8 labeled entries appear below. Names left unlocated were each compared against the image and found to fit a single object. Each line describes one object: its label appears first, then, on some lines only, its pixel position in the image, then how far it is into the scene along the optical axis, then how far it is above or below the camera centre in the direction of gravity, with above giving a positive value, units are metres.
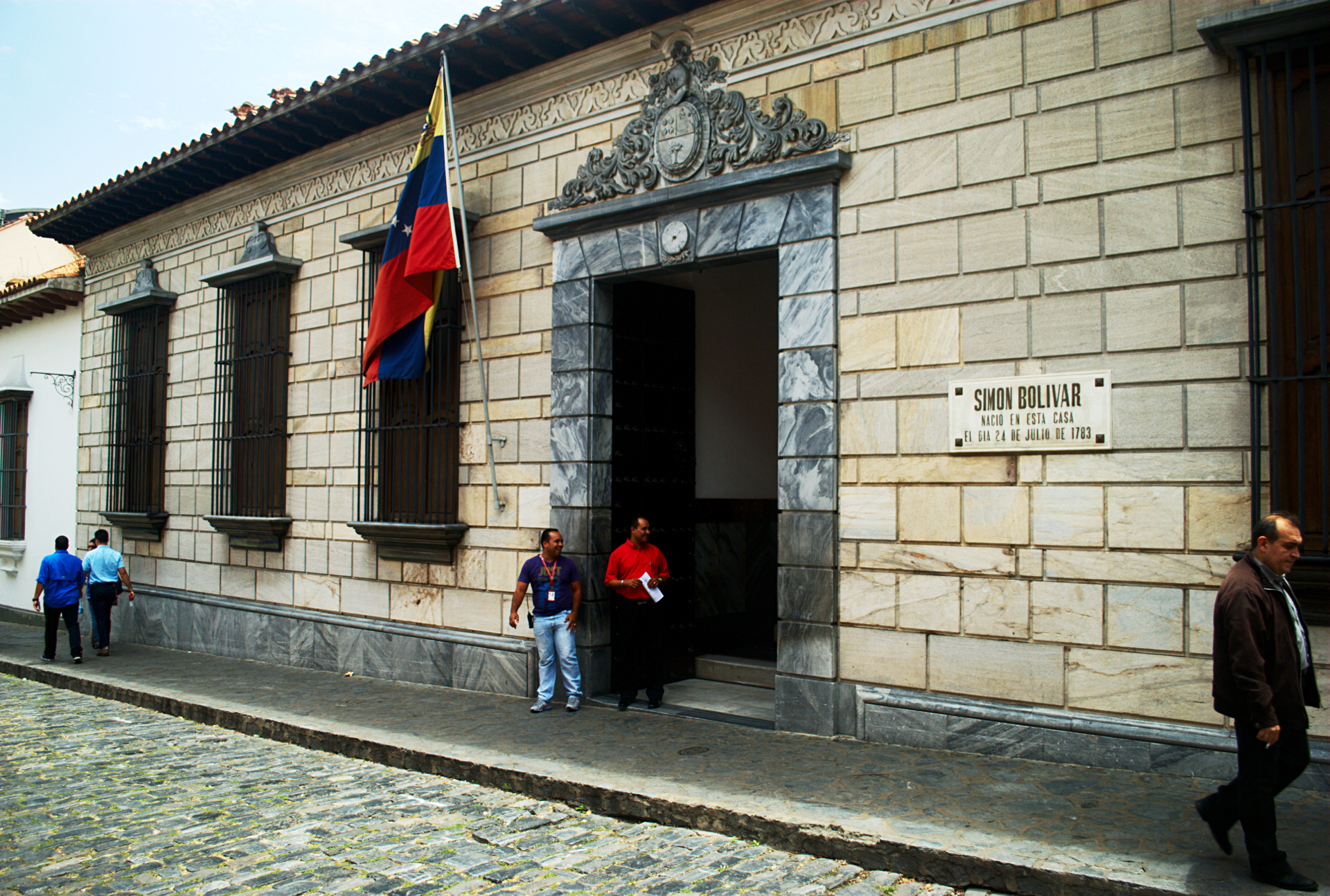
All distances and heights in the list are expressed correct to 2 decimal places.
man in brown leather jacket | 4.33 -0.90
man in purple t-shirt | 8.48 -1.01
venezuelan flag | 9.30 +2.04
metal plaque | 6.23 +0.43
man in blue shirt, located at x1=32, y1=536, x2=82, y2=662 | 12.19 -1.28
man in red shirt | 8.45 -1.07
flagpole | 9.10 +2.12
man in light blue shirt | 12.56 -1.16
